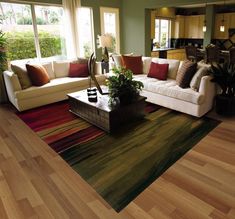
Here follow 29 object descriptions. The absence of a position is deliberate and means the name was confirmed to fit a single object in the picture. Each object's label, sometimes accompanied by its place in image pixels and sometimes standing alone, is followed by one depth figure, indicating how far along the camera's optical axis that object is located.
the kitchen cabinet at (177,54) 8.21
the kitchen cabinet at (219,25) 7.39
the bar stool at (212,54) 5.85
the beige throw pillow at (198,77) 3.57
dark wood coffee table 3.12
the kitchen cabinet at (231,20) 7.32
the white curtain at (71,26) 5.62
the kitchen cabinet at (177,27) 8.79
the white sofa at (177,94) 3.45
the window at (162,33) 8.41
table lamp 5.30
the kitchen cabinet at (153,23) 7.23
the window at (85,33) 6.15
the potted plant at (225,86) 3.48
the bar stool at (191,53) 6.38
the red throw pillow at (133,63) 4.94
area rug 2.15
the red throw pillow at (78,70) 4.98
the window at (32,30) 4.94
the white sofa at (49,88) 4.03
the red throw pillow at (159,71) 4.39
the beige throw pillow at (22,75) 4.12
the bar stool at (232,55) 5.53
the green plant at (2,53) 4.32
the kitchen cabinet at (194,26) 8.48
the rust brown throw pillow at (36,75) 4.25
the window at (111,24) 6.65
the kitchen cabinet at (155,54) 7.36
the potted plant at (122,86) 3.21
